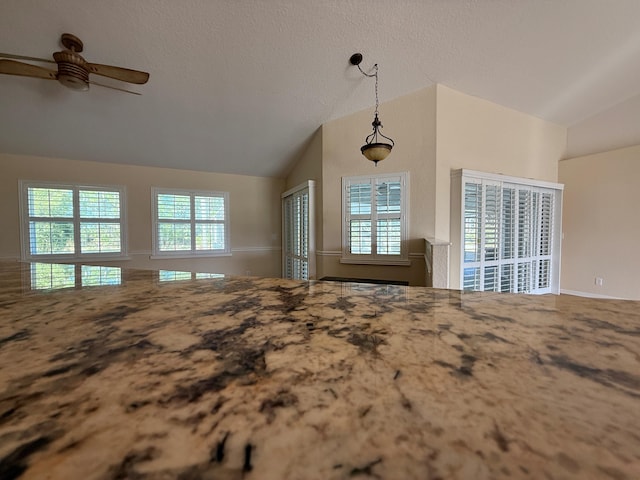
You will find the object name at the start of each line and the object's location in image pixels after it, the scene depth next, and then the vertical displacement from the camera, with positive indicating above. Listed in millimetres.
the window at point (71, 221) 4016 +171
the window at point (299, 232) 4102 +11
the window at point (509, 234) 3578 -11
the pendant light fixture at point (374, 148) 2840 +869
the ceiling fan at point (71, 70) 2152 +1319
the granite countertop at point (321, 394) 251 -203
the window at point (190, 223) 4719 +173
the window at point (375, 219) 3521 +185
